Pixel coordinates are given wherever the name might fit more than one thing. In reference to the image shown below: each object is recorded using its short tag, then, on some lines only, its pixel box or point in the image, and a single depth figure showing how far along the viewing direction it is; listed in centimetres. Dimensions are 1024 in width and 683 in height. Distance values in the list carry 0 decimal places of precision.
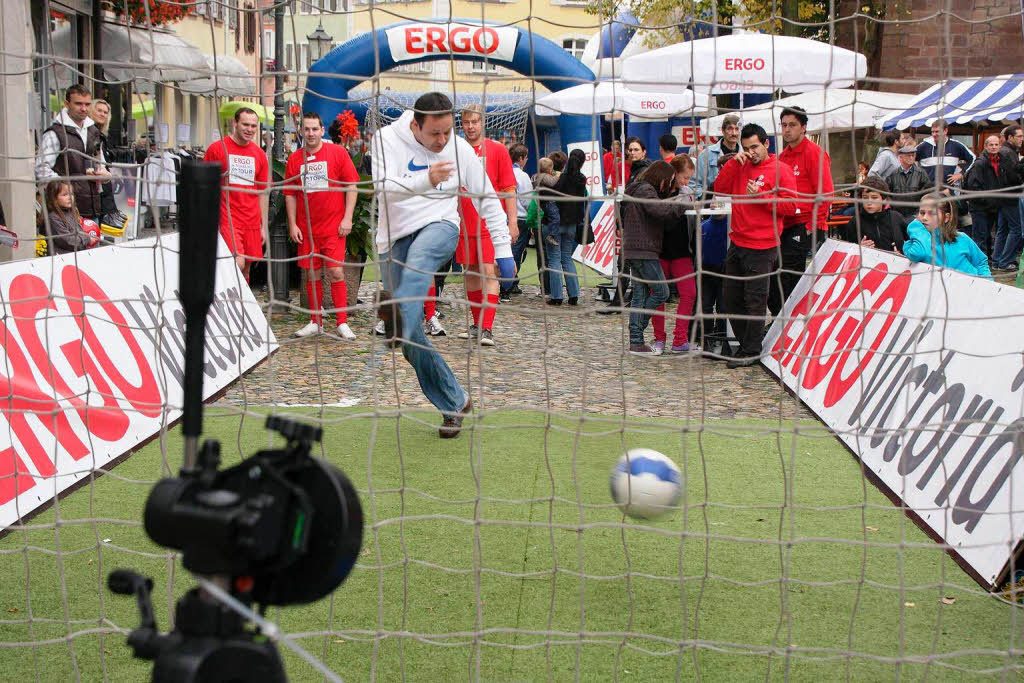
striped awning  1326
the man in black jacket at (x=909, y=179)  1236
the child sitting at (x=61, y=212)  706
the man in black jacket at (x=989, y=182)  1419
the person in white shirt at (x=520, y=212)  1158
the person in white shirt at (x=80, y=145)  770
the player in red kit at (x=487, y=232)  679
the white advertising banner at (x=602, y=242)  1409
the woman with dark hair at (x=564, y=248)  1167
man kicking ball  542
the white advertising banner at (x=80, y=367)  431
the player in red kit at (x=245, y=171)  782
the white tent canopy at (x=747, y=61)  875
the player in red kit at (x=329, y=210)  793
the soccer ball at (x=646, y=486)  357
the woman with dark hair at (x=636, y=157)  1037
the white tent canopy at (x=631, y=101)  1270
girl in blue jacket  648
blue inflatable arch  1664
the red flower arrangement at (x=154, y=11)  1310
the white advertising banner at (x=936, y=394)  391
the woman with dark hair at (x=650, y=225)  814
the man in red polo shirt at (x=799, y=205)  741
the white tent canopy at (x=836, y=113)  1689
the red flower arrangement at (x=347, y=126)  1127
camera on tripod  145
